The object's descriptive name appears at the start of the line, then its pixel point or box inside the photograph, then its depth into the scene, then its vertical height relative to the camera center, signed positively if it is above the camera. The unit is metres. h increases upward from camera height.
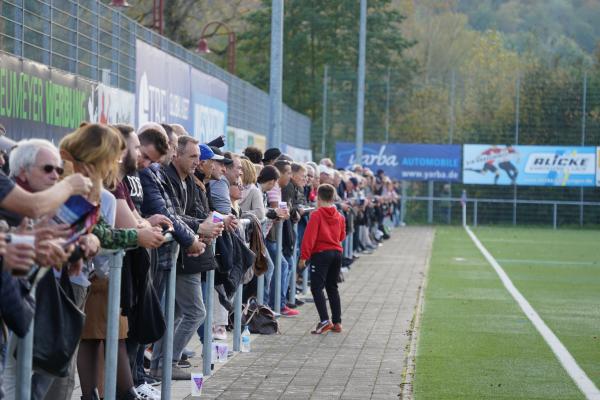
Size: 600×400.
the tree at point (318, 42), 64.69 +7.36
